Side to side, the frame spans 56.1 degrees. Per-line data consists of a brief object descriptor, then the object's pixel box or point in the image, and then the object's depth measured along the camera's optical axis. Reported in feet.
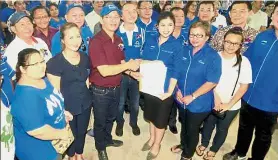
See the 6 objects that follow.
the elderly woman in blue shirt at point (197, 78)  9.69
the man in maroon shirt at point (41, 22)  13.16
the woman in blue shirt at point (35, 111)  7.04
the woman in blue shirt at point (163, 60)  10.30
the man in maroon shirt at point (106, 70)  9.98
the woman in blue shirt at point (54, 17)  16.39
